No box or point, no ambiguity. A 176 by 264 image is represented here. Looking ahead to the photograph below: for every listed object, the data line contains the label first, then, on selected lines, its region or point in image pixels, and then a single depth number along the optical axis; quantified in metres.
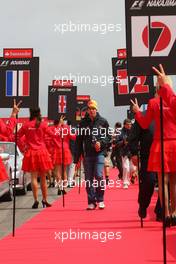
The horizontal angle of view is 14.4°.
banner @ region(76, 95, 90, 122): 28.91
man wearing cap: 12.58
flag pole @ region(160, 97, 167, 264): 6.04
